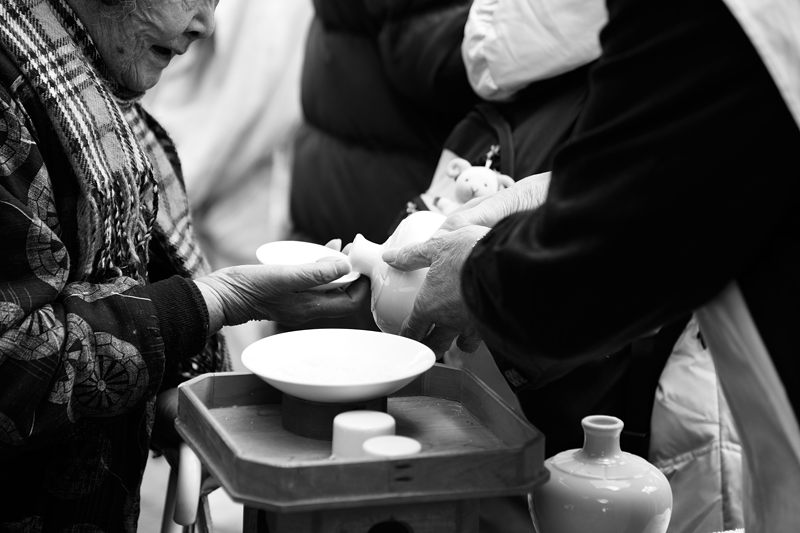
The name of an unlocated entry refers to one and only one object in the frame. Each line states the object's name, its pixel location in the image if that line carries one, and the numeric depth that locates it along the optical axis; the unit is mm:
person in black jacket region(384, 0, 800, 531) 1748
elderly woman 2072
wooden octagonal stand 1849
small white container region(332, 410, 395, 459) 1888
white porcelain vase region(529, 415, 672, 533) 1964
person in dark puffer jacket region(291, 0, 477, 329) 2960
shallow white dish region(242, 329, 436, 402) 1931
